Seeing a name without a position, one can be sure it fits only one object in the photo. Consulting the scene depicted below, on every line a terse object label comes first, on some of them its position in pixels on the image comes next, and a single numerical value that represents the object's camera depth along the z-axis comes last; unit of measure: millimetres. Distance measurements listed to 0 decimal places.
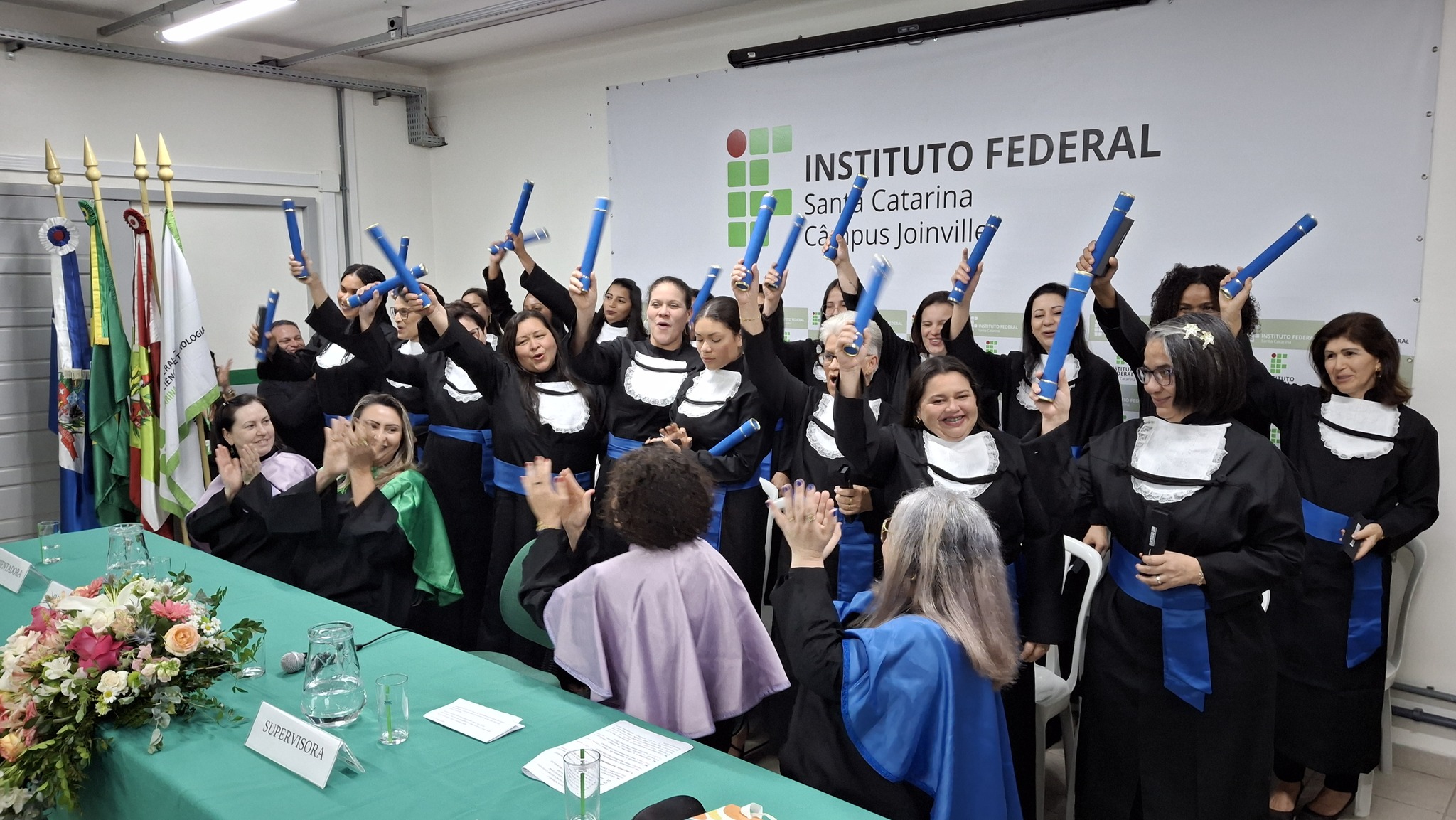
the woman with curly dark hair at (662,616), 1905
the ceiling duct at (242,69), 4789
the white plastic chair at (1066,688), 2510
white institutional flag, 4371
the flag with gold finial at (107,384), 4414
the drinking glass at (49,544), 2795
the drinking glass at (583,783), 1348
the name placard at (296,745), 1527
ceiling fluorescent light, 4016
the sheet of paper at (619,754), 1561
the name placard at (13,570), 2488
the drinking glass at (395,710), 1679
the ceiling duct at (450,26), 4609
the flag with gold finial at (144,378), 4367
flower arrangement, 1622
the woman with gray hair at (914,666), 1619
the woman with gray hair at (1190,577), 2059
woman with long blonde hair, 2658
